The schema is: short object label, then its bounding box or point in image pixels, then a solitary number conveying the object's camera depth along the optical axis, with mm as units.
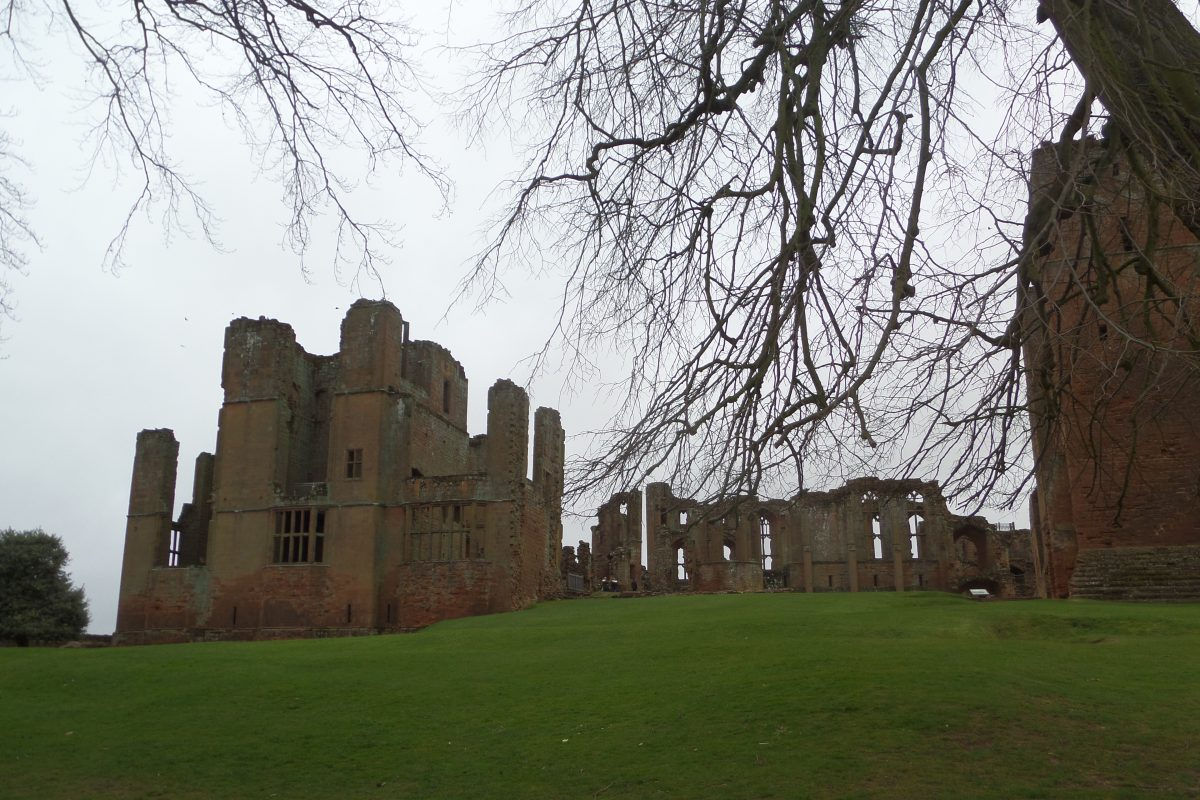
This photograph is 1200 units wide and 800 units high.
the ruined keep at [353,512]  30875
